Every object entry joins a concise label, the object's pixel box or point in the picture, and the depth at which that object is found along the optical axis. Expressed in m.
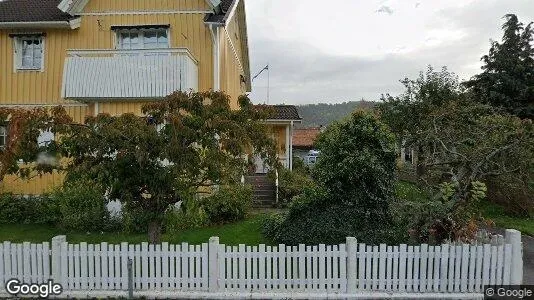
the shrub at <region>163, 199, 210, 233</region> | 7.65
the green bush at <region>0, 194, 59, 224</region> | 12.55
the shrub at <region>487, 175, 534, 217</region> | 14.77
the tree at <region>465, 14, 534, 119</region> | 20.67
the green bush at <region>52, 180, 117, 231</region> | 11.87
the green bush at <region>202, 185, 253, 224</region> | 12.34
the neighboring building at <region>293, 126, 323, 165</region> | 39.70
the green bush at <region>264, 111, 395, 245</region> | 9.43
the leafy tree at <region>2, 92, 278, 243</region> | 6.89
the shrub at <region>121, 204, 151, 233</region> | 7.91
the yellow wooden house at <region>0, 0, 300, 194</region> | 13.94
